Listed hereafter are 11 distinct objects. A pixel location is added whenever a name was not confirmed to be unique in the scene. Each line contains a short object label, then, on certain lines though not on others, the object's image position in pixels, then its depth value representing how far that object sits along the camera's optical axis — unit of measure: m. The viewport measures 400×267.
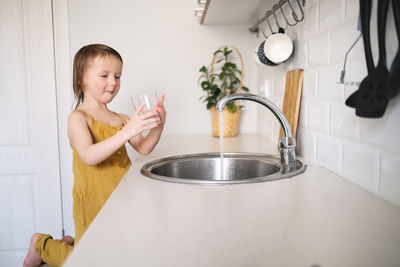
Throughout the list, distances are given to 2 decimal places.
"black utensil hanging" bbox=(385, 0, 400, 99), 0.60
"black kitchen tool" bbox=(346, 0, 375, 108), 0.70
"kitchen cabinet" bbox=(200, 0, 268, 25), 1.54
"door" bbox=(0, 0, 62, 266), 2.05
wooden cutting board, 1.21
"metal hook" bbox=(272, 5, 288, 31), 1.35
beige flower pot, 1.87
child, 1.23
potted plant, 1.87
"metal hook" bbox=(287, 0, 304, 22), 1.13
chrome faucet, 1.04
